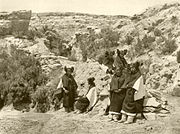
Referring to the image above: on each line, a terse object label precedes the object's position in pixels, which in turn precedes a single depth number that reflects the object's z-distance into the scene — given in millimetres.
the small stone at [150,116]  10316
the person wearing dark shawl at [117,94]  10562
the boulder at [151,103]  10786
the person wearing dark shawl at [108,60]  14070
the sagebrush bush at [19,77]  15406
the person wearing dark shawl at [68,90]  12555
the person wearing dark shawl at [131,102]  10163
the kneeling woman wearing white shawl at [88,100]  11922
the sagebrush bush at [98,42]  19578
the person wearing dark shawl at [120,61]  11609
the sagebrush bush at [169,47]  16072
